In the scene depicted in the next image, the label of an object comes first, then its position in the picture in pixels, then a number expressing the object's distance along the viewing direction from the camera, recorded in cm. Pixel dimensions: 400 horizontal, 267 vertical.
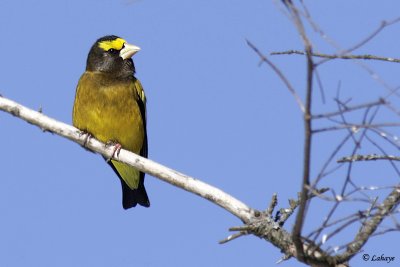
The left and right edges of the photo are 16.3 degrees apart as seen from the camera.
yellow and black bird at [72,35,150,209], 1285
